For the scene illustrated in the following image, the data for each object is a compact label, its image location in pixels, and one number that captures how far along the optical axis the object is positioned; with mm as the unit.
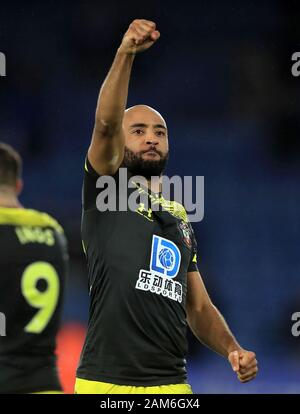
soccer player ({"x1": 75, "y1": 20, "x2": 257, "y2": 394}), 6508
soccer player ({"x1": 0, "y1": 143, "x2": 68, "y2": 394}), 5715
